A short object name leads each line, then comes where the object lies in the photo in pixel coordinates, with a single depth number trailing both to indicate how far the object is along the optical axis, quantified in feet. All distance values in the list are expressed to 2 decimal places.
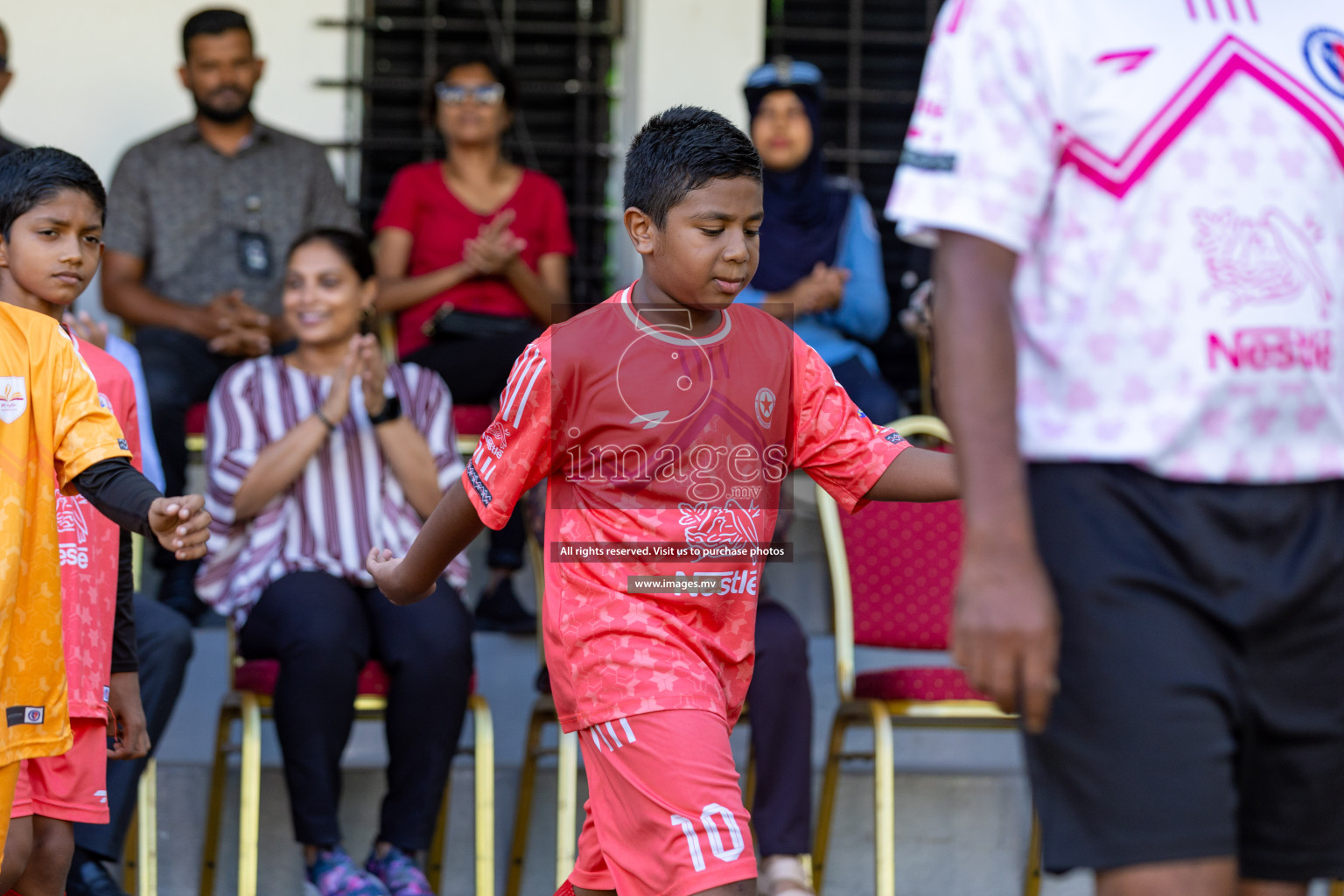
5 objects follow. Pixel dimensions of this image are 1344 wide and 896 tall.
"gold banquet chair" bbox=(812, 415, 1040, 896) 23.95
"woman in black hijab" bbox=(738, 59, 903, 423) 30.55
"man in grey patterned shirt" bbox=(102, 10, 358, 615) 29.91
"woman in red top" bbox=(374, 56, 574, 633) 29.55
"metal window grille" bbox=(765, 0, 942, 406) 36.04
